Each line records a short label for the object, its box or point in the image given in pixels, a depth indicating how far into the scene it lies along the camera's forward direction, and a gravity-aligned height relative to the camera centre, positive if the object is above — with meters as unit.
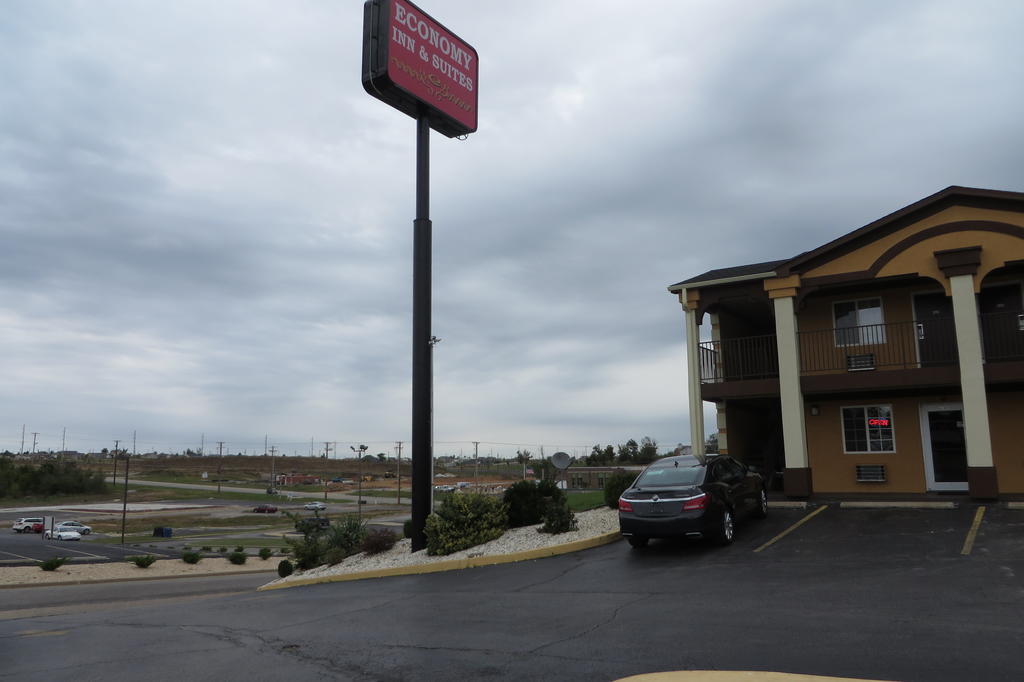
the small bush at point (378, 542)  17.17 -2.24
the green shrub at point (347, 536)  18.14 -2.21
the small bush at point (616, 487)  19.55 -1.04
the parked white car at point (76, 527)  54.50 -5.72
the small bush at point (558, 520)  15.70 -1.56
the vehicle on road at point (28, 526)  59.94 -6.12
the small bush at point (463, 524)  15.59 -1.67
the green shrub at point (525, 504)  17.04 -1.30
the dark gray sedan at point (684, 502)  12.37 -0.96
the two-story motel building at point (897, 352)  16.77 +2.55
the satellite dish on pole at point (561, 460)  20.36 -0.29
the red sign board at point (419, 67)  17.50 +10.15
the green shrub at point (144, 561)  31.22 -4.82
